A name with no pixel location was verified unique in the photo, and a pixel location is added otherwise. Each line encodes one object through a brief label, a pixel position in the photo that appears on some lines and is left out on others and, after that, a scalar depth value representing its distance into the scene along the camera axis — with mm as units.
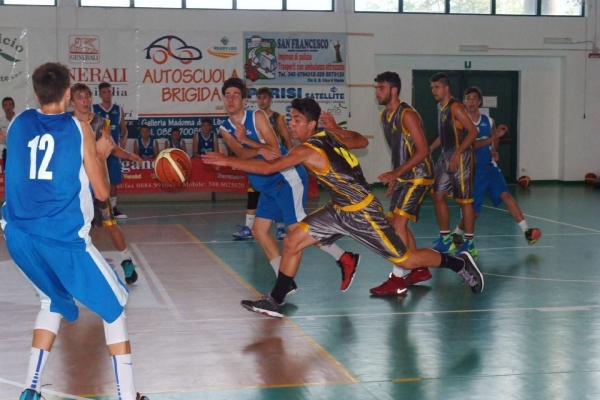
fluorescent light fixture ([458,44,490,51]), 21109
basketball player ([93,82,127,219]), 13492
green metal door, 21391
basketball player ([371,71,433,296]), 7953
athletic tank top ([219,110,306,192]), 8227
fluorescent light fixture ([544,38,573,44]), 21547
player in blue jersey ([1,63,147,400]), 4348
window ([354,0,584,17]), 20812
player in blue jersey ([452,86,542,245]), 10953
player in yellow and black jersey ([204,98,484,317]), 6660
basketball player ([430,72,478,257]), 9523
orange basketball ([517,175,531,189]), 20875
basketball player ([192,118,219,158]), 19031
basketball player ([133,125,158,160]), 18859
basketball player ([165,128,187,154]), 18656
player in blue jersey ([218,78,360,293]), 8055
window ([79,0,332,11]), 19531
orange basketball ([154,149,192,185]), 8117
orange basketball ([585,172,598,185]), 21631
